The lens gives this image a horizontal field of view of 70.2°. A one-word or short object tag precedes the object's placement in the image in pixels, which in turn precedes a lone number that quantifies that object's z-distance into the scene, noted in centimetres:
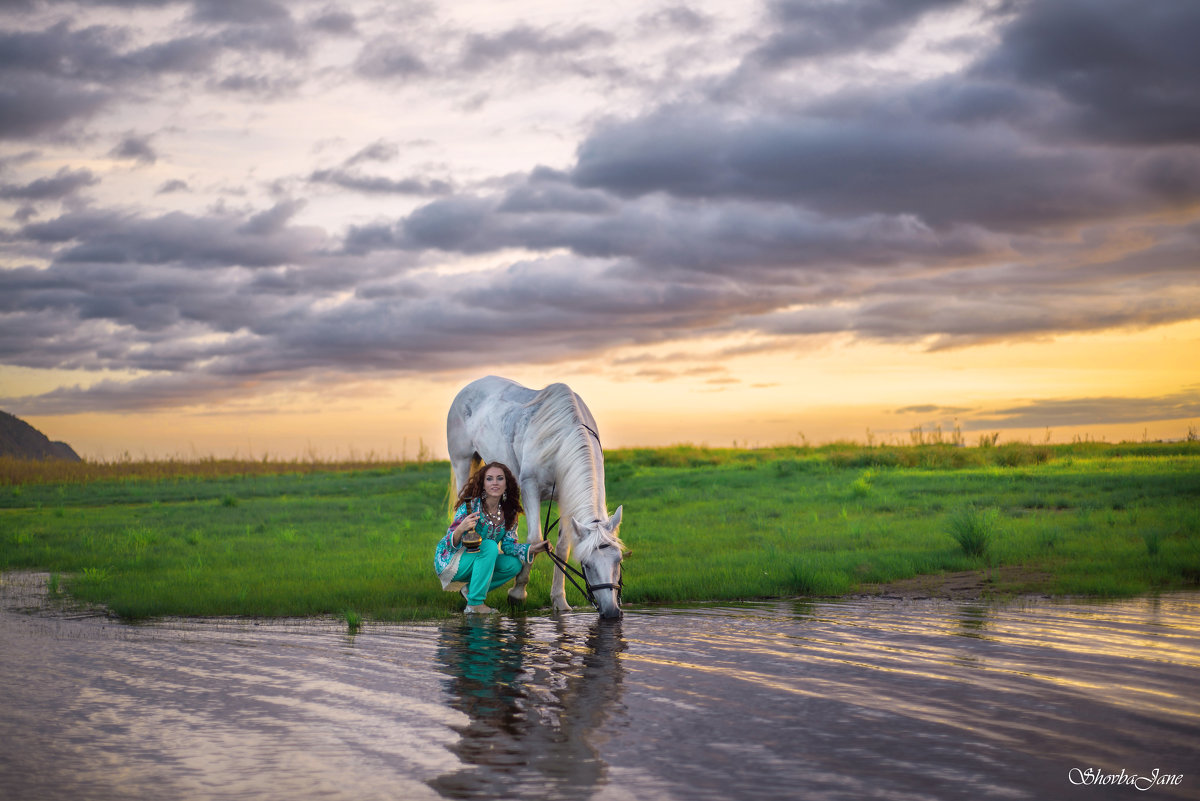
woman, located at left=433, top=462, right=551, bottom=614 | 945
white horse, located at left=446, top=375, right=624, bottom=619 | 867
